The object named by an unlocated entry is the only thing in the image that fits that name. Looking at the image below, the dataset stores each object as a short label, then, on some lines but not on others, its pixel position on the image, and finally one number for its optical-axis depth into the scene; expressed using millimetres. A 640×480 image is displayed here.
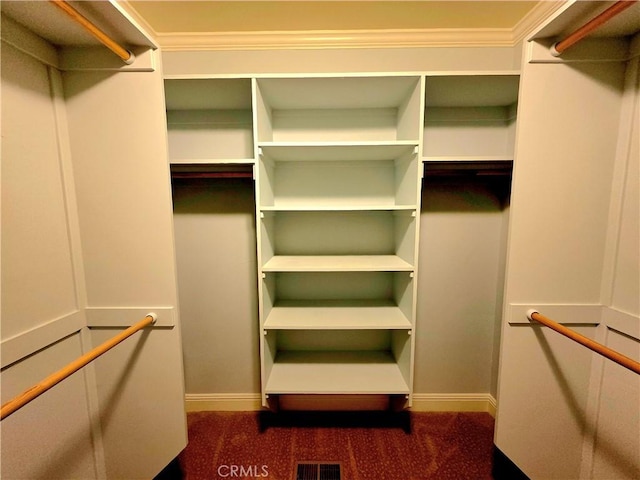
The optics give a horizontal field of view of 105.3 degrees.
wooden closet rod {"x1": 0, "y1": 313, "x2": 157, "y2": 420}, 688
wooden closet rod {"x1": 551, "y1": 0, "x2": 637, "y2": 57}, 839
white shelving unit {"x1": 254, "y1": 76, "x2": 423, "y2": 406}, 1380
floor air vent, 1374
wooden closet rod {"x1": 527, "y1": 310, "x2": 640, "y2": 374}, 823
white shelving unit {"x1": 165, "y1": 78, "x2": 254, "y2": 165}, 1629
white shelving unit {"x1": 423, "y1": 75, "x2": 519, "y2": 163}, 1580
